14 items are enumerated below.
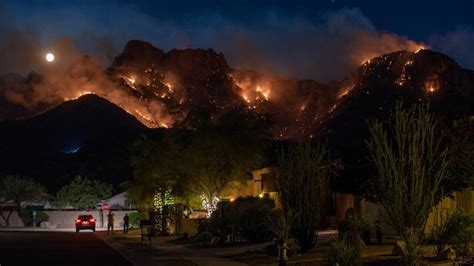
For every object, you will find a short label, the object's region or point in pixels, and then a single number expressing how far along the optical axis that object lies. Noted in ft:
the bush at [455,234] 64.64
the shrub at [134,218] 207.82
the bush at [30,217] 253.03
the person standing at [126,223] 175.51
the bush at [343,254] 57.41
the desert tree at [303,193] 82.37
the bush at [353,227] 66.55
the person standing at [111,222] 178.29
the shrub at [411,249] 56.90
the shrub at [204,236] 120.08
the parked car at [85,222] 202.39
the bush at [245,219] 104.99
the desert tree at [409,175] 61.36
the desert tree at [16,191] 289.94
